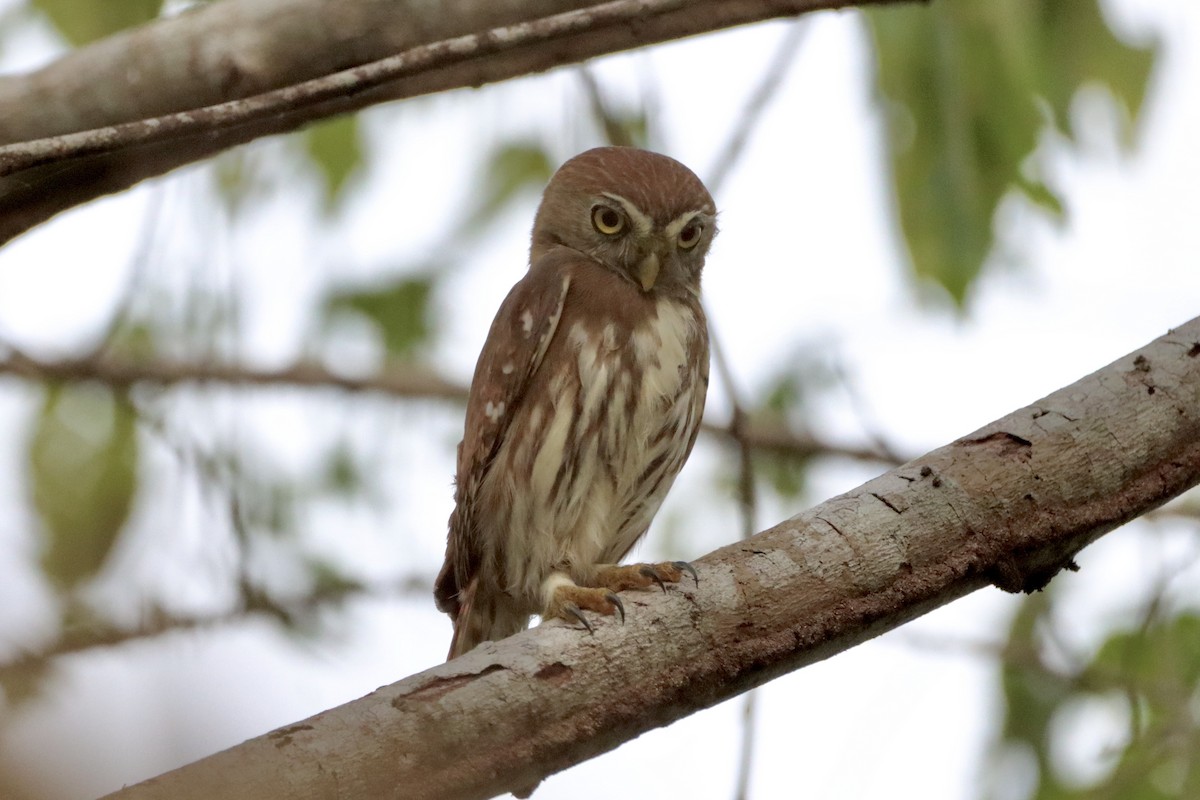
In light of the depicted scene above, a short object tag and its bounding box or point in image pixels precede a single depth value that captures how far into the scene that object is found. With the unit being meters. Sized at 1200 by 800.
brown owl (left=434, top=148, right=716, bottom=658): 7.02
